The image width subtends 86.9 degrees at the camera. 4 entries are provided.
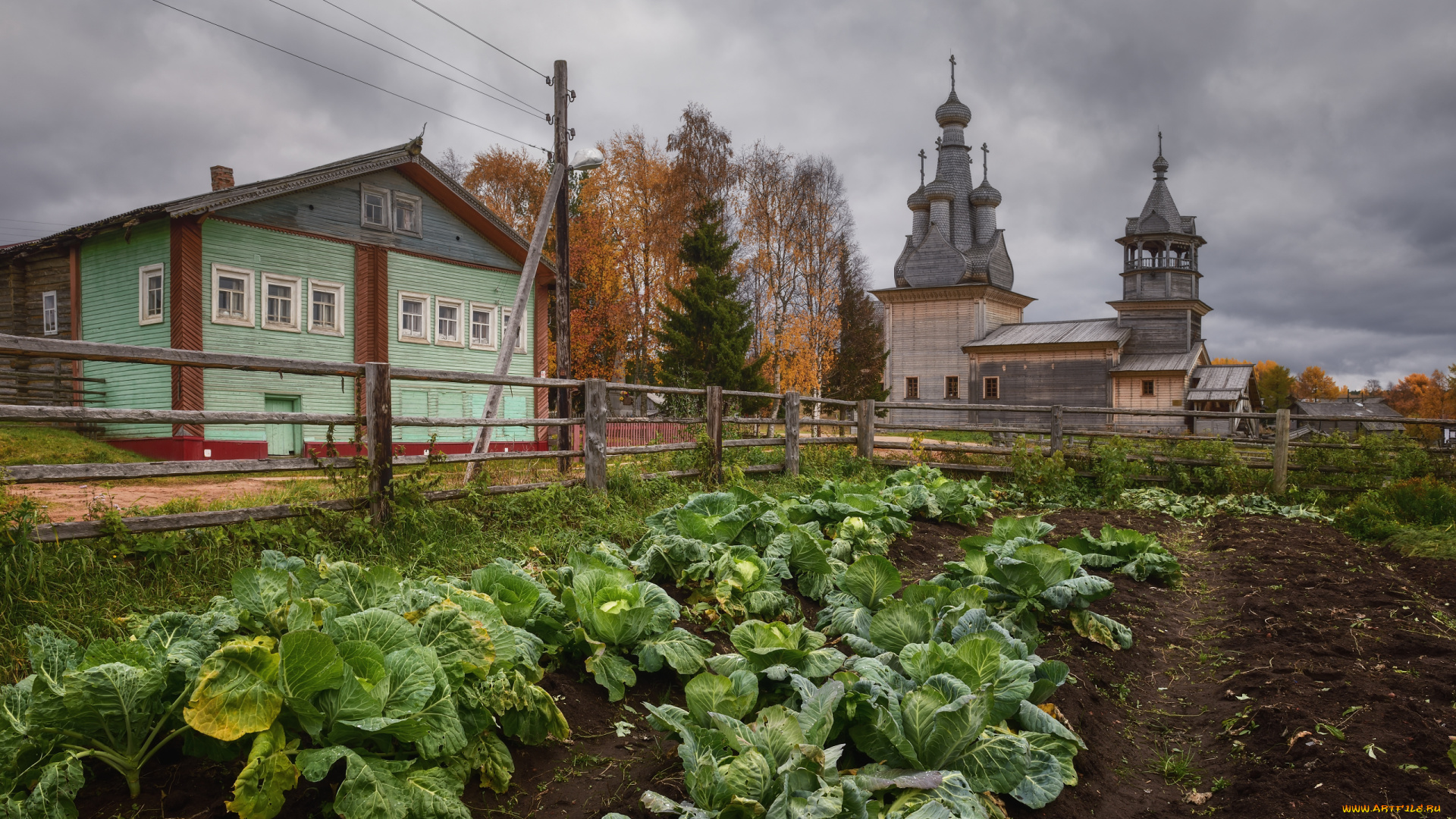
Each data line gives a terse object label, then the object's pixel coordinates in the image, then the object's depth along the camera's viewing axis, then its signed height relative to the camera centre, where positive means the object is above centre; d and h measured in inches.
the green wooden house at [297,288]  528.1 +90.3
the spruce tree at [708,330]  812.6 +81.0
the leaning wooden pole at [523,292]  354.3 +56.1
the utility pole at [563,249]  429.4 +89.3
